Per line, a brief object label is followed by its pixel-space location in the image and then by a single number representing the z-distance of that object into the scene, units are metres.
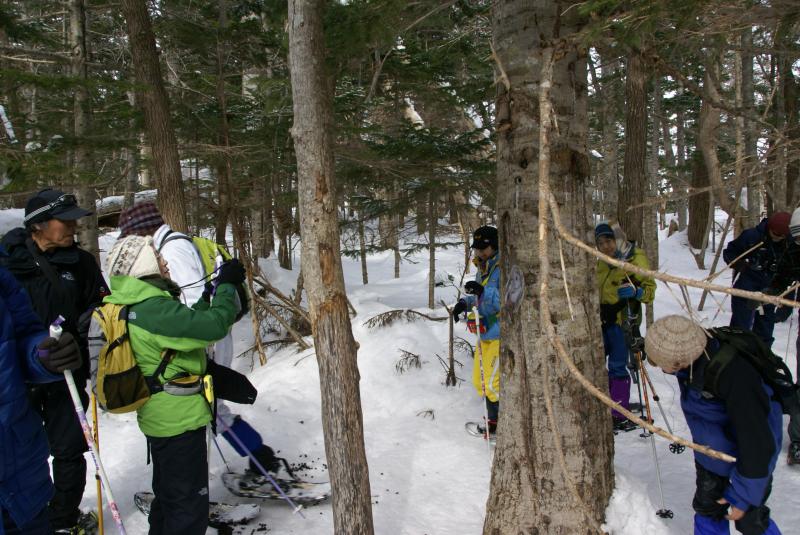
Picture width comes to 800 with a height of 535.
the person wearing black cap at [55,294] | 3.31
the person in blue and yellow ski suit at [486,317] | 4.86
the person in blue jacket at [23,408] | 2.31
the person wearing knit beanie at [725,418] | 2.55
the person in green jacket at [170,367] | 2.83
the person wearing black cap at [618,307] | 5.02
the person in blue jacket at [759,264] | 4.80
